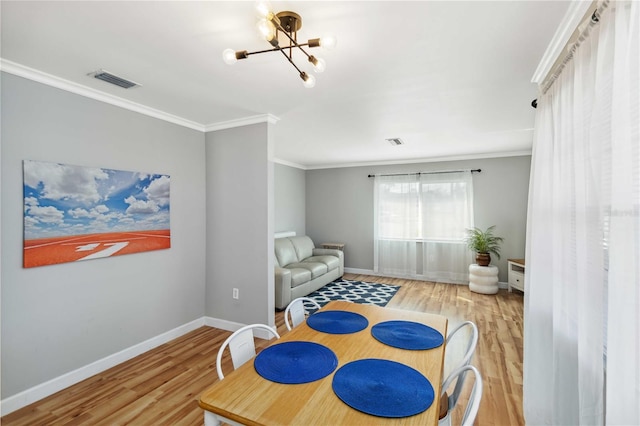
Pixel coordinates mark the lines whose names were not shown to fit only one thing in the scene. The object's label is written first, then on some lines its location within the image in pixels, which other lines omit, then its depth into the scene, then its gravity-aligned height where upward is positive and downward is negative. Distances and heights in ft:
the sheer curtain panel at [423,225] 18.51 -0.89
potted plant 16.85 -1.89
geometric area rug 15.14 -4.58
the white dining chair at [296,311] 7.05 -2.48
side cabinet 15.64 -3.39
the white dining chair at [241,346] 5.22 -2.52
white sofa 13.87 -3.13
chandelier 4.28 +2.79
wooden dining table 3.45 -2.43
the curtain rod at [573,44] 3.97 +2.78
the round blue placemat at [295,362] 4.29 -2.40
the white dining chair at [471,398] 3.57 -2.51
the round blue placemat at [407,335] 5.32 -2.39
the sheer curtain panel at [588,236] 3.26 -0.38
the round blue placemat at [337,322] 5.99 -2.39
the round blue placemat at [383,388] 3.62 -2.40
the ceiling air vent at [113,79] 7.30 +3.39
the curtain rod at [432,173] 18.07 +2.51
